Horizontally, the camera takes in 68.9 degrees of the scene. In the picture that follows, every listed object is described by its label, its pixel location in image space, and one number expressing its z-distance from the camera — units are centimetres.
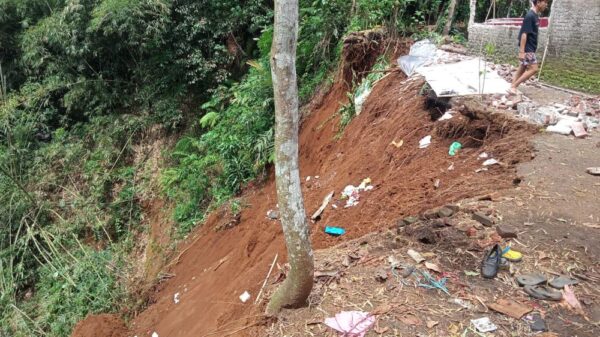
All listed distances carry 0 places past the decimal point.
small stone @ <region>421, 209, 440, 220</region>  371
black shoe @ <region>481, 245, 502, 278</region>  296
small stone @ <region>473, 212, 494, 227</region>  341
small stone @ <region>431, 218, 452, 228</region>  352
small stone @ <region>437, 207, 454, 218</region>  364
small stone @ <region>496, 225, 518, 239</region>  325
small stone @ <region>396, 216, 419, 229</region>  372
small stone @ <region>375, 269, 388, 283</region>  304
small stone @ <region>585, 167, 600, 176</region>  400
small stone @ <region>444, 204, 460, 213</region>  368
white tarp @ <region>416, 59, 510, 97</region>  546
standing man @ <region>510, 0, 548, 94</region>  564
